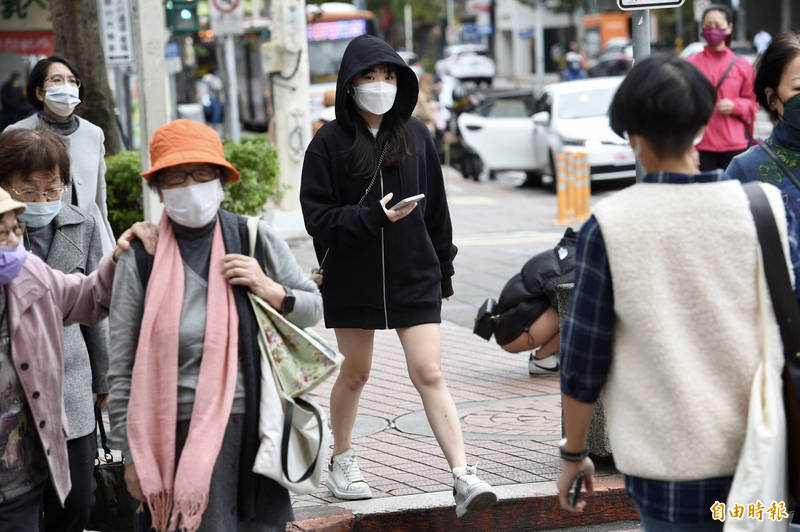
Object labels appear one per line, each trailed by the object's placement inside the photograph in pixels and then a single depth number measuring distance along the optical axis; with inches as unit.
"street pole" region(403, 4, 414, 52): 3036.4
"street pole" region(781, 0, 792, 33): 2150.3
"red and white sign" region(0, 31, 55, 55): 864.9
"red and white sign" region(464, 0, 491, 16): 2898.6
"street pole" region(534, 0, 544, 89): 1751.6
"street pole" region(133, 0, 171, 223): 484.4
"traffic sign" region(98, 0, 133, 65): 712.4
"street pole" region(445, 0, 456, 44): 3193.9
